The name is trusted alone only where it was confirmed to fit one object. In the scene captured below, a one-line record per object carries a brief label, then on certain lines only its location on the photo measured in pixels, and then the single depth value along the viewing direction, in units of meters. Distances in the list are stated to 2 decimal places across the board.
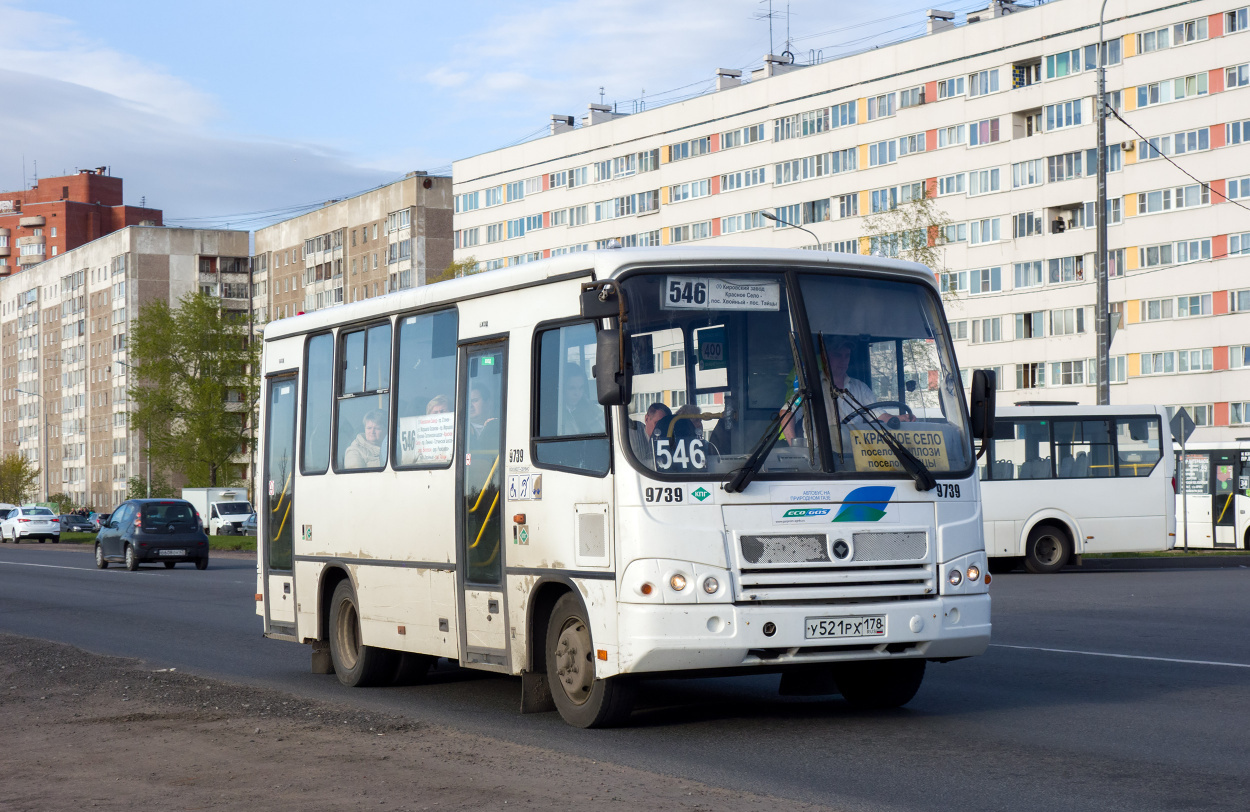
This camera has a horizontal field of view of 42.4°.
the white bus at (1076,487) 31.00
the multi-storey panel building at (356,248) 115.31
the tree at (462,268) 80.81
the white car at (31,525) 77.56
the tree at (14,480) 139.12
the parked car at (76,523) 103.31
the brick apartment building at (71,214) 174.62
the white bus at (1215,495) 39.38
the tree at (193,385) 100.25
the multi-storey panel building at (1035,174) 71.12
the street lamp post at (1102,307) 35.51
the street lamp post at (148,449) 100.88
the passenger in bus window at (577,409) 9.84
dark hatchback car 39.50
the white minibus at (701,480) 9.38
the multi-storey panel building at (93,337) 141.25
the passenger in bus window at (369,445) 12.56
